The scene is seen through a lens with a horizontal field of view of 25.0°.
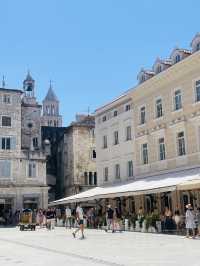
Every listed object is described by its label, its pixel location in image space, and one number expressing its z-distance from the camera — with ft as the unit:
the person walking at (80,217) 73.77
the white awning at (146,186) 77.92
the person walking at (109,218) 88.56
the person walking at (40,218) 131.40
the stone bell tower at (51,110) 383.86
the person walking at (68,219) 118.11
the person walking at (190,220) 66.80
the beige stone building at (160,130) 89.20
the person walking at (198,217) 72.10
